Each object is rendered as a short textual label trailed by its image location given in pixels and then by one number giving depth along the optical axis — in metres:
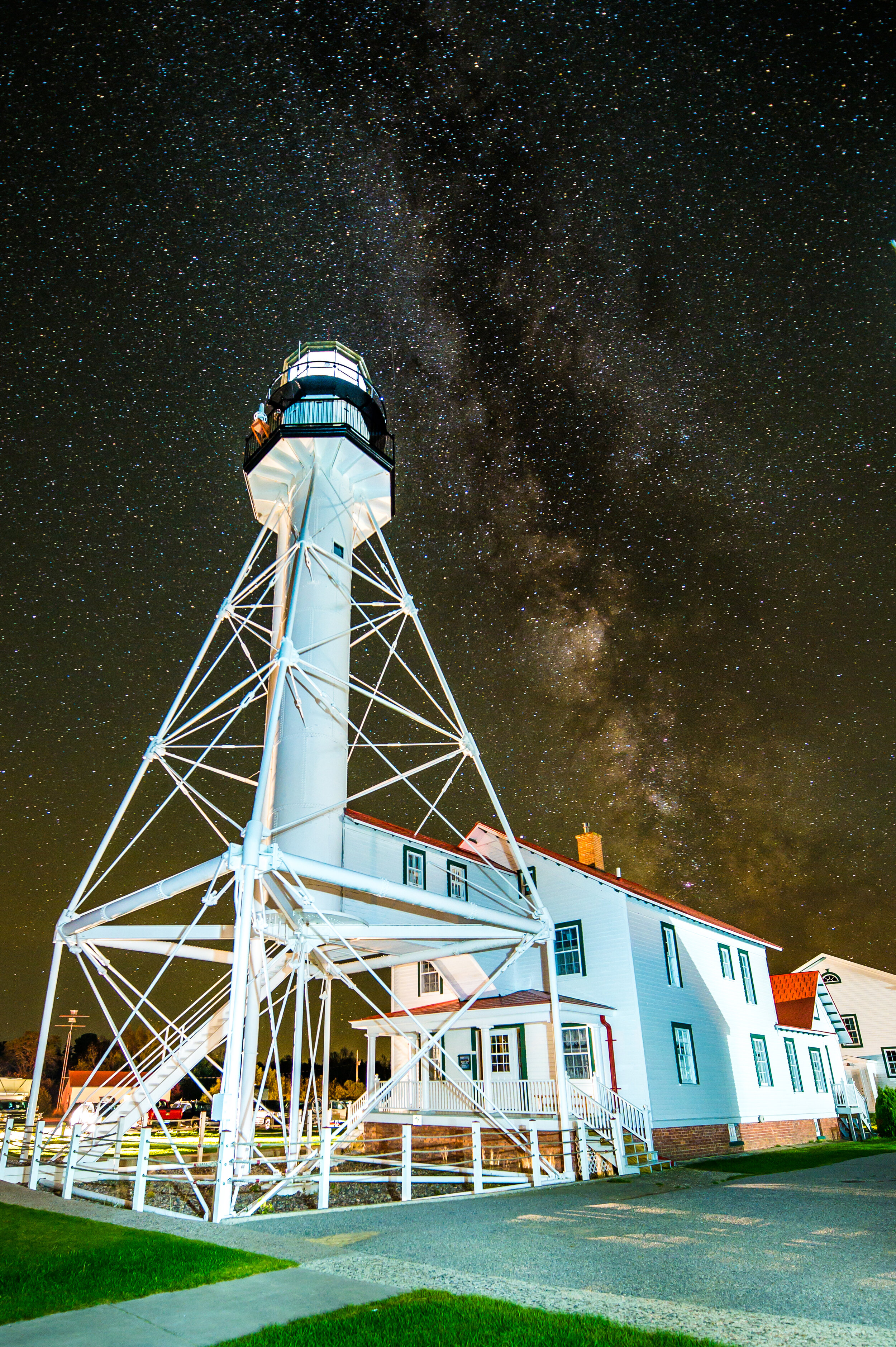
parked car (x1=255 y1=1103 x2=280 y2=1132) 36.56
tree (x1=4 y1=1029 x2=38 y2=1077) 98.19
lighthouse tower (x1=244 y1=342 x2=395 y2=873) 16.55
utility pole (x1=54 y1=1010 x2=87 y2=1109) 55.41
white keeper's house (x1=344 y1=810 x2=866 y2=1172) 22.64
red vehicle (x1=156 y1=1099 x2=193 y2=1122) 48.25
